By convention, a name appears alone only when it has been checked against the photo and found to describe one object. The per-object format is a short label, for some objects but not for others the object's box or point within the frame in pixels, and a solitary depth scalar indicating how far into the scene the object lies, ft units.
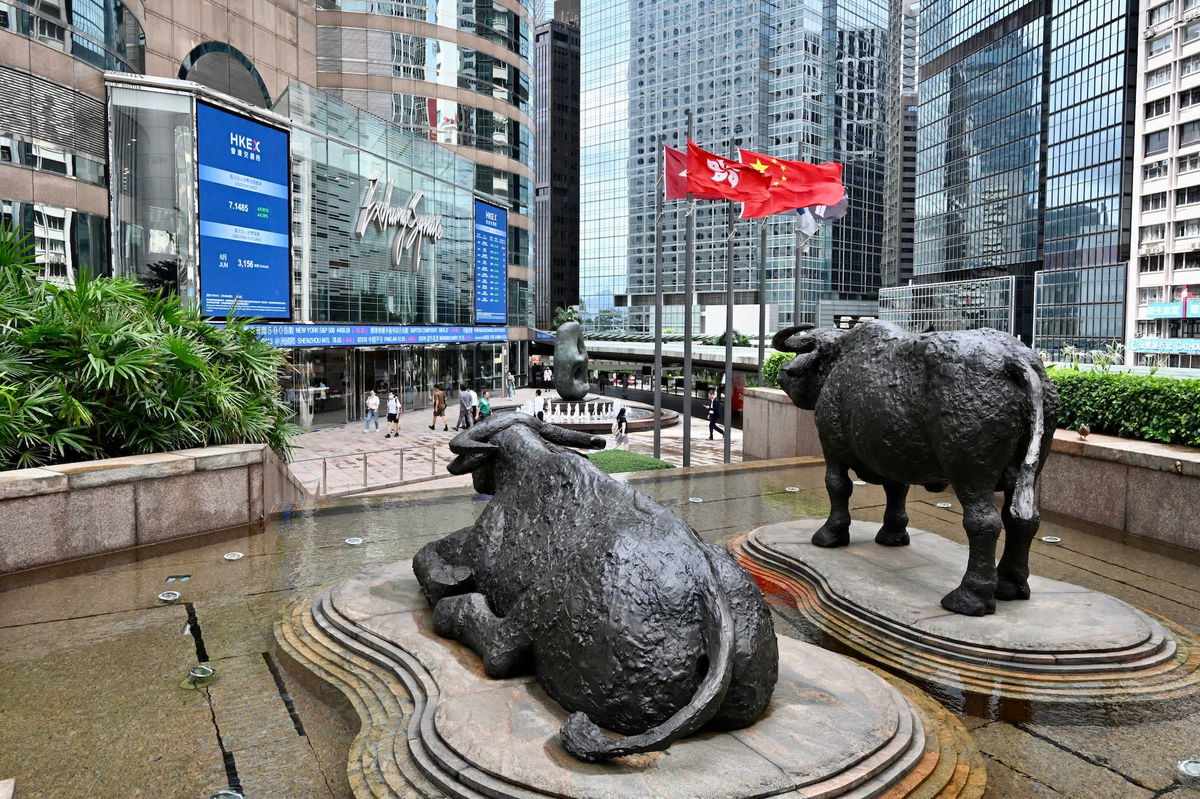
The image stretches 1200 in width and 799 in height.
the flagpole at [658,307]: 56.71
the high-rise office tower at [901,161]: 351.05
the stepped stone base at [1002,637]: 15.97
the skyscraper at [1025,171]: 221.87
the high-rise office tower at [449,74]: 131.44
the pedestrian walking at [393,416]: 82.51
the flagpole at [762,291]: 60.03
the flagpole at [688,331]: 53.26
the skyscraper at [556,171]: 441.27
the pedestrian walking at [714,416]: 84.94
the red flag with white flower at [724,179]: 51.67
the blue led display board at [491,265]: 125.59
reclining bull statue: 11.02
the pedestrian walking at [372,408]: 87.51
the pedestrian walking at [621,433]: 79.30
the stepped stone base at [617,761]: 10.78
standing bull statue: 18.17
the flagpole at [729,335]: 55.67
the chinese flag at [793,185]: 54.34
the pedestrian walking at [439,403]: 89.97
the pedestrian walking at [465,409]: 85.01
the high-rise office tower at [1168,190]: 192.75
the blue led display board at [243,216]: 67.62
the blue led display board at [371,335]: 79.56
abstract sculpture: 107.96
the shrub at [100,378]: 24.68
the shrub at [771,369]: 57.77
